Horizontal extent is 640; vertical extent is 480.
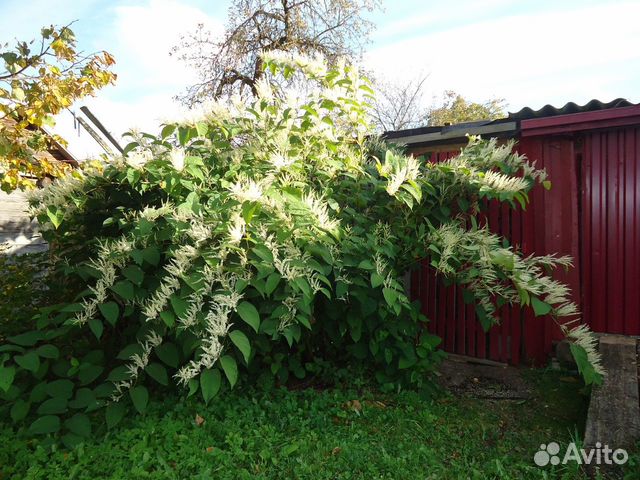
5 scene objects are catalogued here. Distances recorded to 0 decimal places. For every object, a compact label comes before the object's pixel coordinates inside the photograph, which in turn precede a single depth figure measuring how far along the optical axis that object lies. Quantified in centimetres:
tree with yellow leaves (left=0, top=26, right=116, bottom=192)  453
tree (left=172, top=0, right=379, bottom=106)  1416
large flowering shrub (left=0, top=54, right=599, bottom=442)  269
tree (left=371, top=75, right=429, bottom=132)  2285
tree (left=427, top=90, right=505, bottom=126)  2397
